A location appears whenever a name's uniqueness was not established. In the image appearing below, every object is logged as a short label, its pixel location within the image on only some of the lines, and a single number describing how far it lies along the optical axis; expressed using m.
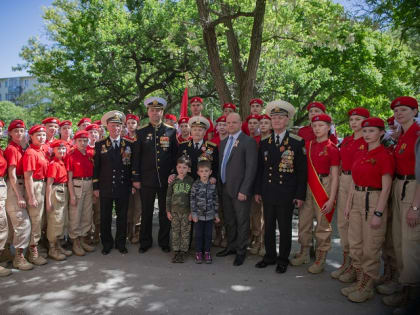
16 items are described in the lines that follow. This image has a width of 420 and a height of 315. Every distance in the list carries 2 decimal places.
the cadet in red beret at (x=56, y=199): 5.23
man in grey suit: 5.24
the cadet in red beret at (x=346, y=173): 4.55
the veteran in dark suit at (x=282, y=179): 4.86
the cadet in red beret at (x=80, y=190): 5.50
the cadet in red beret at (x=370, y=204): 3.90
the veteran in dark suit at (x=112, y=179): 5.66
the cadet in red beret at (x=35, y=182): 4.86
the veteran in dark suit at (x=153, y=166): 5.75
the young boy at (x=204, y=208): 5.29
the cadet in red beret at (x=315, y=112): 5.20
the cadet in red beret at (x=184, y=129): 6.74
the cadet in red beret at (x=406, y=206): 3.63
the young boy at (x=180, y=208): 5.39
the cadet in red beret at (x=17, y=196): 4.77
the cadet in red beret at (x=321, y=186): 4.73
